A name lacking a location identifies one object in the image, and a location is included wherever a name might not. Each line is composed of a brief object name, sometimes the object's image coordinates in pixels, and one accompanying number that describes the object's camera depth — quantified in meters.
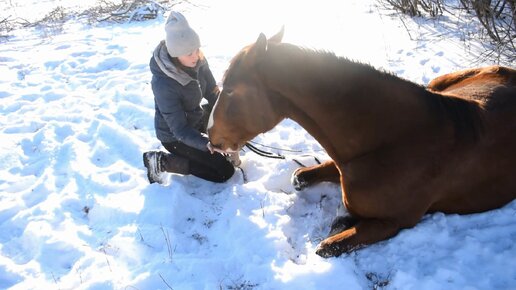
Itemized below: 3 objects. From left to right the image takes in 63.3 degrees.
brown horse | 2.79
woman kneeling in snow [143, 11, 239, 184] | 3.63
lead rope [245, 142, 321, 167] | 4.09
